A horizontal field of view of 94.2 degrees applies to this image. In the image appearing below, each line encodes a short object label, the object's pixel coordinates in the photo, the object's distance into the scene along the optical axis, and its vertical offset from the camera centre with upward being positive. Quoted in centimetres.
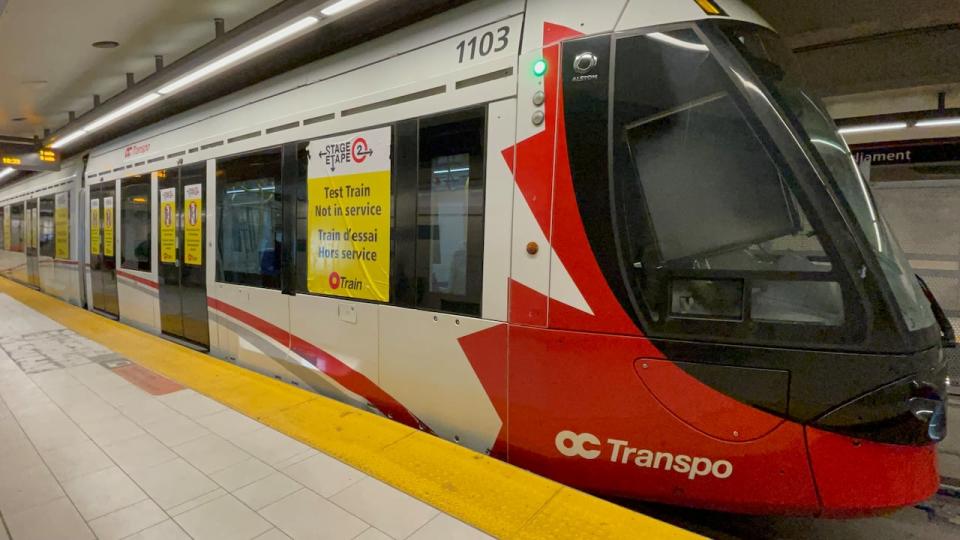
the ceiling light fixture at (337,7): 309 +163
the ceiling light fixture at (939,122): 602 +179
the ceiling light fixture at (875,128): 631 +176
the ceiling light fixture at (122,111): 516 +158
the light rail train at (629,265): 192 -11
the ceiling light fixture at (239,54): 343 +160
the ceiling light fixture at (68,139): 701 +160
